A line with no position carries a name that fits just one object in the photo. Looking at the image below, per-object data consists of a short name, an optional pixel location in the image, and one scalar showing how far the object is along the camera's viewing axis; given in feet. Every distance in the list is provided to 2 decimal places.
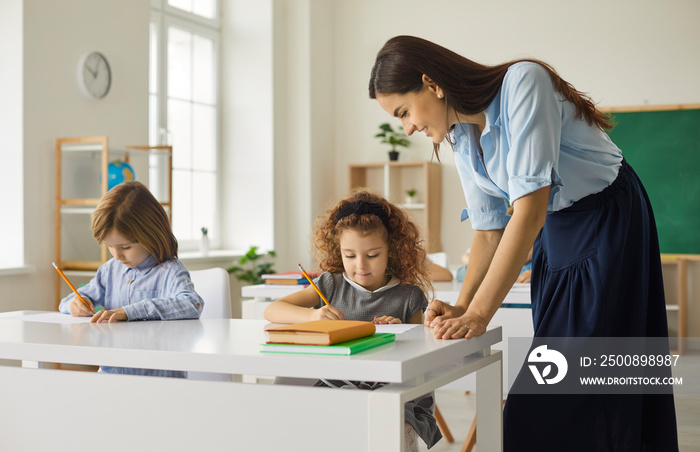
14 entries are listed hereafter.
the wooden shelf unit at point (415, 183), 18.75
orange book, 3.82
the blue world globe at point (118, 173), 12.98
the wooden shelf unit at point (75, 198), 12.76
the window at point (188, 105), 17.29
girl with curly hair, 6.20
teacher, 4.27
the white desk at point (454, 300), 8.36
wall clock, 13.67
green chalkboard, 17.04
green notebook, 3.73
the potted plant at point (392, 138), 19.15
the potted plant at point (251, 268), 17.40
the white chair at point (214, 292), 6.83
